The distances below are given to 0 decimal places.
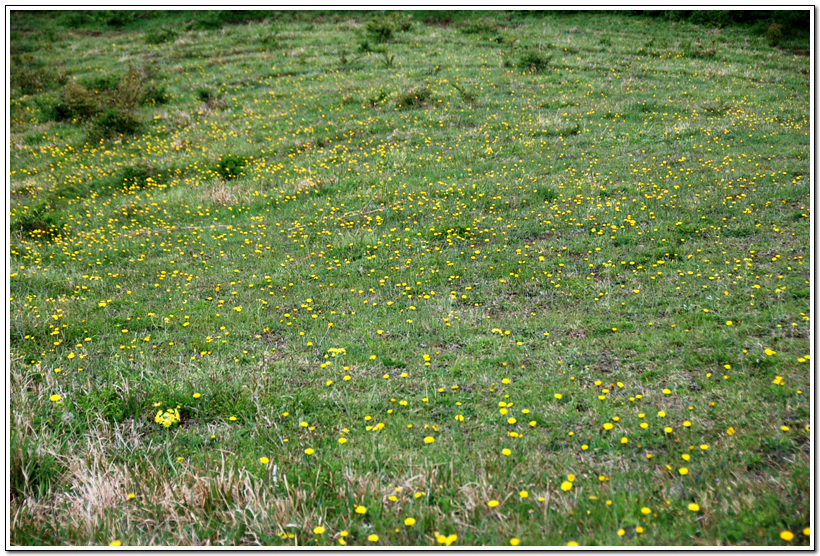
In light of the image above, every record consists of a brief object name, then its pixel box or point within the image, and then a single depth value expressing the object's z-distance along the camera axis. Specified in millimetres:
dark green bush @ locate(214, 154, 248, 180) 13375
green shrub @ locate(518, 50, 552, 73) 20906
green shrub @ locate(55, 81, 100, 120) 18047
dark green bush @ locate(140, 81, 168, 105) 19672
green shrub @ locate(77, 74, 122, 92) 20203
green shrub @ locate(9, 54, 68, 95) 22320
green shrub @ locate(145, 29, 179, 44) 29219
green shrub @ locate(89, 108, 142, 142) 16812
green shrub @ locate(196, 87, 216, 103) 19484
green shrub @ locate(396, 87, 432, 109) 17328
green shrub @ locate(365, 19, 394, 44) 26734
